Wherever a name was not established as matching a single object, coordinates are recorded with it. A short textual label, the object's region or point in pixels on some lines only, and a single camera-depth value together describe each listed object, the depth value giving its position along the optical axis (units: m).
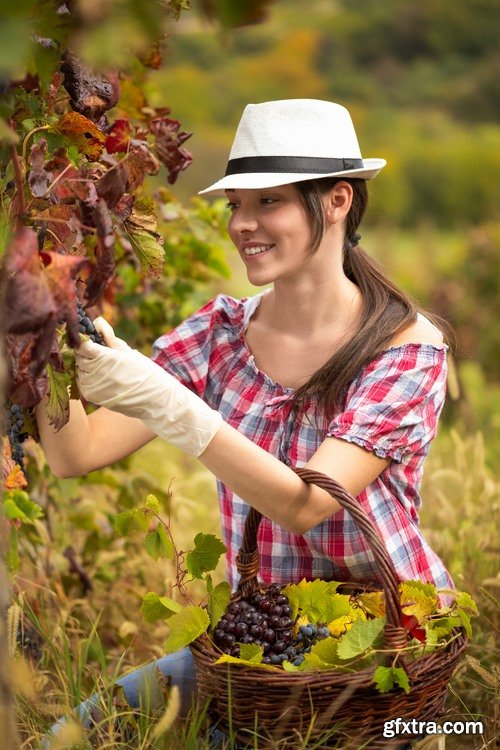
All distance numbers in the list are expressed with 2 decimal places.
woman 3.82
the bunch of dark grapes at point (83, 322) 3.63
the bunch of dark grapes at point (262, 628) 3.70
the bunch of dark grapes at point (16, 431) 3.73
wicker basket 3.61
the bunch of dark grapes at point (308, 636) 3.72
